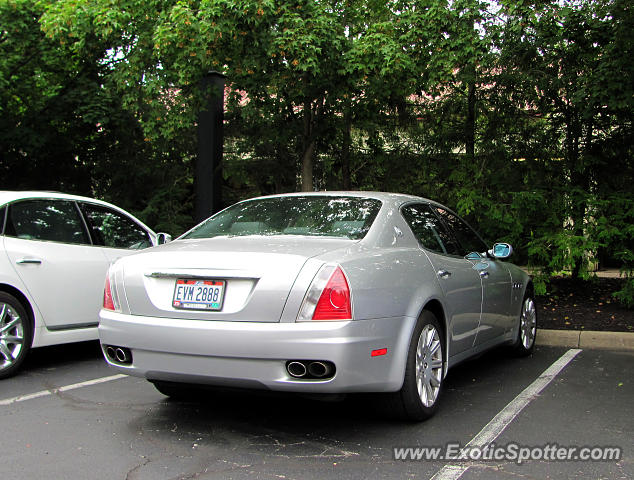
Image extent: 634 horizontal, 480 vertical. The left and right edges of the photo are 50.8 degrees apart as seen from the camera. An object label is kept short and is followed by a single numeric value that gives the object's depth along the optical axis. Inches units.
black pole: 362.0
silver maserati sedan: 141.0
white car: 218.5
